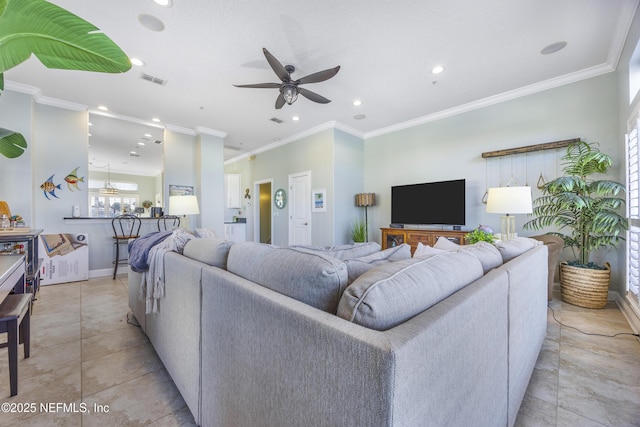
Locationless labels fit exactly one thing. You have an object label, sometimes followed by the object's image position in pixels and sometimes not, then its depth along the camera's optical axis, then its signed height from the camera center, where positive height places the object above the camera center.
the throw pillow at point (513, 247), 1.50 -0.23
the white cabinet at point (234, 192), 7.48 +0.55
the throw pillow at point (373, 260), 0.94 -0.21
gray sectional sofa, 0.51 -0.33
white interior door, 5.45 +0.06
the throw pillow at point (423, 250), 1.59 -0.25
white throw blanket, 1.61 -0.37
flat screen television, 4.06 +0.13
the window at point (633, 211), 2.18 +0.00
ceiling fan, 2.61 +1.41
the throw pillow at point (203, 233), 2.38 -0.21
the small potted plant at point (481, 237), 2.55 -0.26
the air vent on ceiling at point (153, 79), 3.28 +1.70
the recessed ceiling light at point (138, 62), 2.93 +1.71
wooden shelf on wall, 3.27 +0.84
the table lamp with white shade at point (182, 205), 3.49 +0.08
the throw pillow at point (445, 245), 1.75 -0.24
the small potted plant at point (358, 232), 4.99 -0.41
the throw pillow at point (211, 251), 1.28 -0.21
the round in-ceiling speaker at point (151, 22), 2.33 +1.74
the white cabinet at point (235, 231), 6.20 -0.49
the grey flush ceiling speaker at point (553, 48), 2.70 +1.73
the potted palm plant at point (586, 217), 2.68 -0.08
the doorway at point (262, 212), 6.91 -0.03
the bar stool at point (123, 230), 4.20 -0.33
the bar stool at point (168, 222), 4.86 -0.21
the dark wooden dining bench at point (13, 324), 1.35 -0.59
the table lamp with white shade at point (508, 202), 2.51 +0.08
